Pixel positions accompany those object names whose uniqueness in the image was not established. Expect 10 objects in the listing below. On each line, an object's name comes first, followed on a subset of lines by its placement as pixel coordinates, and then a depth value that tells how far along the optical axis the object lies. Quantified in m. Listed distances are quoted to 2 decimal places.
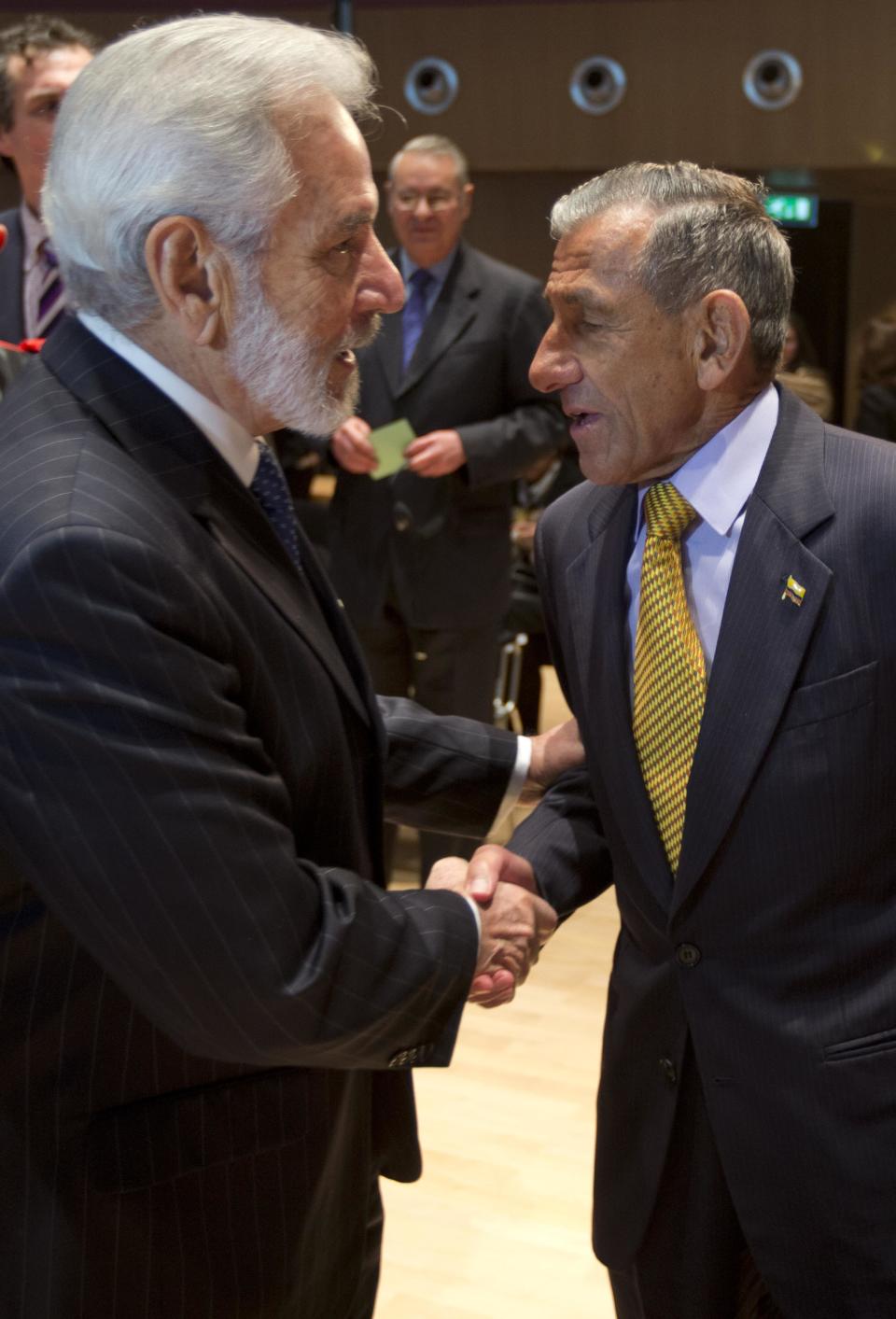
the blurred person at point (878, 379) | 5.57
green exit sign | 7.77
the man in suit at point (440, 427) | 4.41
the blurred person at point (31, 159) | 3.44
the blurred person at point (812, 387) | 3.86
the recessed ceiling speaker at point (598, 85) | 7.54
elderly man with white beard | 1.32
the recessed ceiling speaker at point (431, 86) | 7.79
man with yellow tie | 1.58
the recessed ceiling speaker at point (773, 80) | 7.20
